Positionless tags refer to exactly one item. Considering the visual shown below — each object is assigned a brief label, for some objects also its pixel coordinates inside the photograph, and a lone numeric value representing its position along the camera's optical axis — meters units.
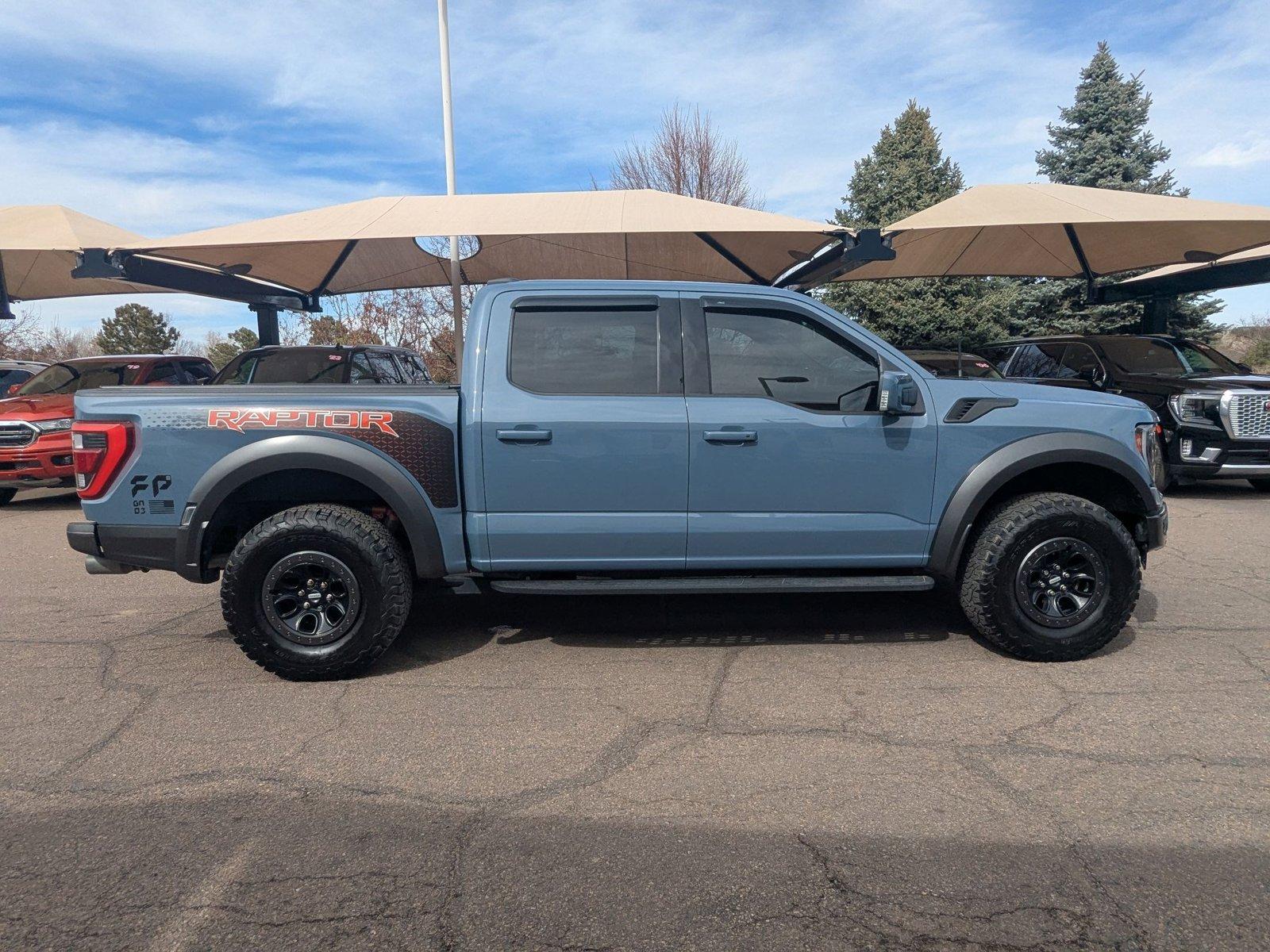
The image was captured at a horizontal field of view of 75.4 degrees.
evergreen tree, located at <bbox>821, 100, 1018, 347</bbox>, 19.27
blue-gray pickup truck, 3.93
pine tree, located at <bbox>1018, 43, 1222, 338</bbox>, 18.11
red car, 8.89
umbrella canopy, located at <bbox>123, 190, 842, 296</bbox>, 9.49
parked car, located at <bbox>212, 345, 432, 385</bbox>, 8.84
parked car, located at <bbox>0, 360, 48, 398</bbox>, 13.27
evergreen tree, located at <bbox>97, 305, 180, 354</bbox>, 37.88
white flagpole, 12.90
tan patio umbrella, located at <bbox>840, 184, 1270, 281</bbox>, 9.87
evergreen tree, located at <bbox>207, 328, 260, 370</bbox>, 33.12
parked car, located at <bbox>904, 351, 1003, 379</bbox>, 10.03
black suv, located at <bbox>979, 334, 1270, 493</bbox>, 8.69
